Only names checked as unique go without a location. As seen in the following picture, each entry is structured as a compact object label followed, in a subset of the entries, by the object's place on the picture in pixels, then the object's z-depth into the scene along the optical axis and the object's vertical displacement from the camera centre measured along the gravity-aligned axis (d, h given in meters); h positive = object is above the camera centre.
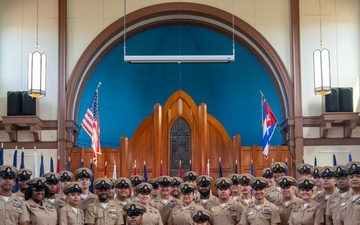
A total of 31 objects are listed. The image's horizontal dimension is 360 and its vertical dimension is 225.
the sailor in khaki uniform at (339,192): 7.25 -0.57
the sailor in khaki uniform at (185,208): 7.93 -0.79
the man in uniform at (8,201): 6.96 -0.61
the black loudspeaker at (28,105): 11.39 +0.61
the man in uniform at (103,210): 7.68 -0.78
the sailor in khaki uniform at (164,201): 8.33 -0.75
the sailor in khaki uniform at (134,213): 7.13 -0.76
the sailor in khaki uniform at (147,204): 7.61 -0.74
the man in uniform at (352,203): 6.87 -0.65
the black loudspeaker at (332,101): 11.48 +0.63
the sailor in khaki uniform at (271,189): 8.41 -0.62
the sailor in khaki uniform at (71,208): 7.43 -0.73
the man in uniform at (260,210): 7.60 -0.79
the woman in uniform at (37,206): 7.14 -0.68
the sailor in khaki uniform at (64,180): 8.24 -0.47
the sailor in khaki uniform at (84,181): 8.19 -0.49
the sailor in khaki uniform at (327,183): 7.69 -0.50
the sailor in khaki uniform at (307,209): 7.50 -0.78
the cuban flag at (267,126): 11.35 +0.22
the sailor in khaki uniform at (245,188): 8.15 -0.59
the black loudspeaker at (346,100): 11.51 +0.65
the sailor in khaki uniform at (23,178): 7.77 -0.42
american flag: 11.24 +0.28
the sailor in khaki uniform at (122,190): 8.05 -0.59
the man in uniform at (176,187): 8.65 -0.59
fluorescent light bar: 10.13 +1.21
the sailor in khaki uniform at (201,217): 7.18 -0.81
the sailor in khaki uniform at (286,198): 7.83 -0.70
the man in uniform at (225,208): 7.81 -0.78
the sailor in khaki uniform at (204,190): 8.16 -0.60
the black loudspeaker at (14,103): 11.38 +0.65
